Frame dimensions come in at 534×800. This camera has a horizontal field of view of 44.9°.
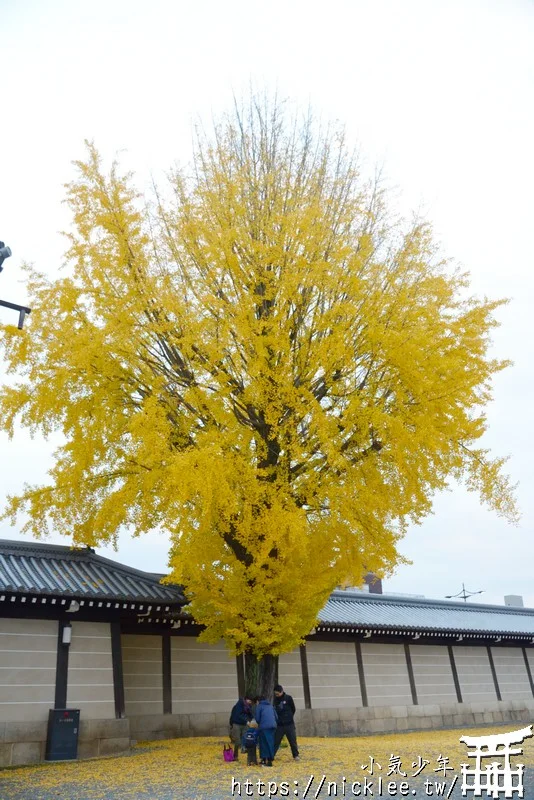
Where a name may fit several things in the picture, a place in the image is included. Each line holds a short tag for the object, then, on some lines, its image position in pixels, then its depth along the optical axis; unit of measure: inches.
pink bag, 472.3
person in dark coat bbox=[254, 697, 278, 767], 445.1
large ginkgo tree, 458.6
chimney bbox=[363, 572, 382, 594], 1310.2
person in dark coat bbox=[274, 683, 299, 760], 468.8
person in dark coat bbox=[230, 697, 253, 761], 489.1
